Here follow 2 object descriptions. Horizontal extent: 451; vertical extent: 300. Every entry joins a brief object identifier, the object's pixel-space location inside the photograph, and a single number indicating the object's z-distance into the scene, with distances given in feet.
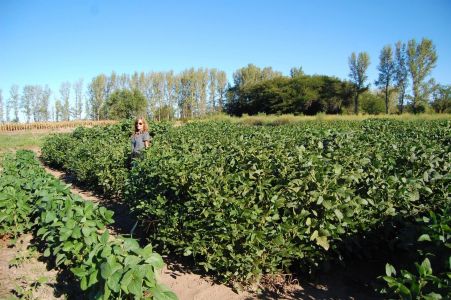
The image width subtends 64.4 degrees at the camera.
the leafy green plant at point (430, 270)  5.91
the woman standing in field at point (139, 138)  25.61
